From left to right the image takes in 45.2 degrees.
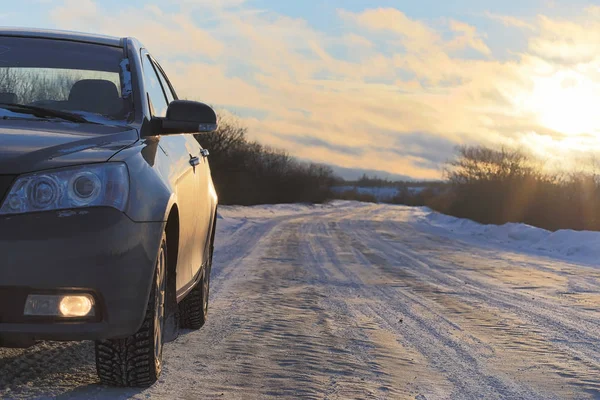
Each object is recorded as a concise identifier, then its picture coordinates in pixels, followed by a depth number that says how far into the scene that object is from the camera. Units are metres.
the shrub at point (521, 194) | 33.16
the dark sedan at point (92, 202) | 2.80
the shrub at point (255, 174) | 41.69
